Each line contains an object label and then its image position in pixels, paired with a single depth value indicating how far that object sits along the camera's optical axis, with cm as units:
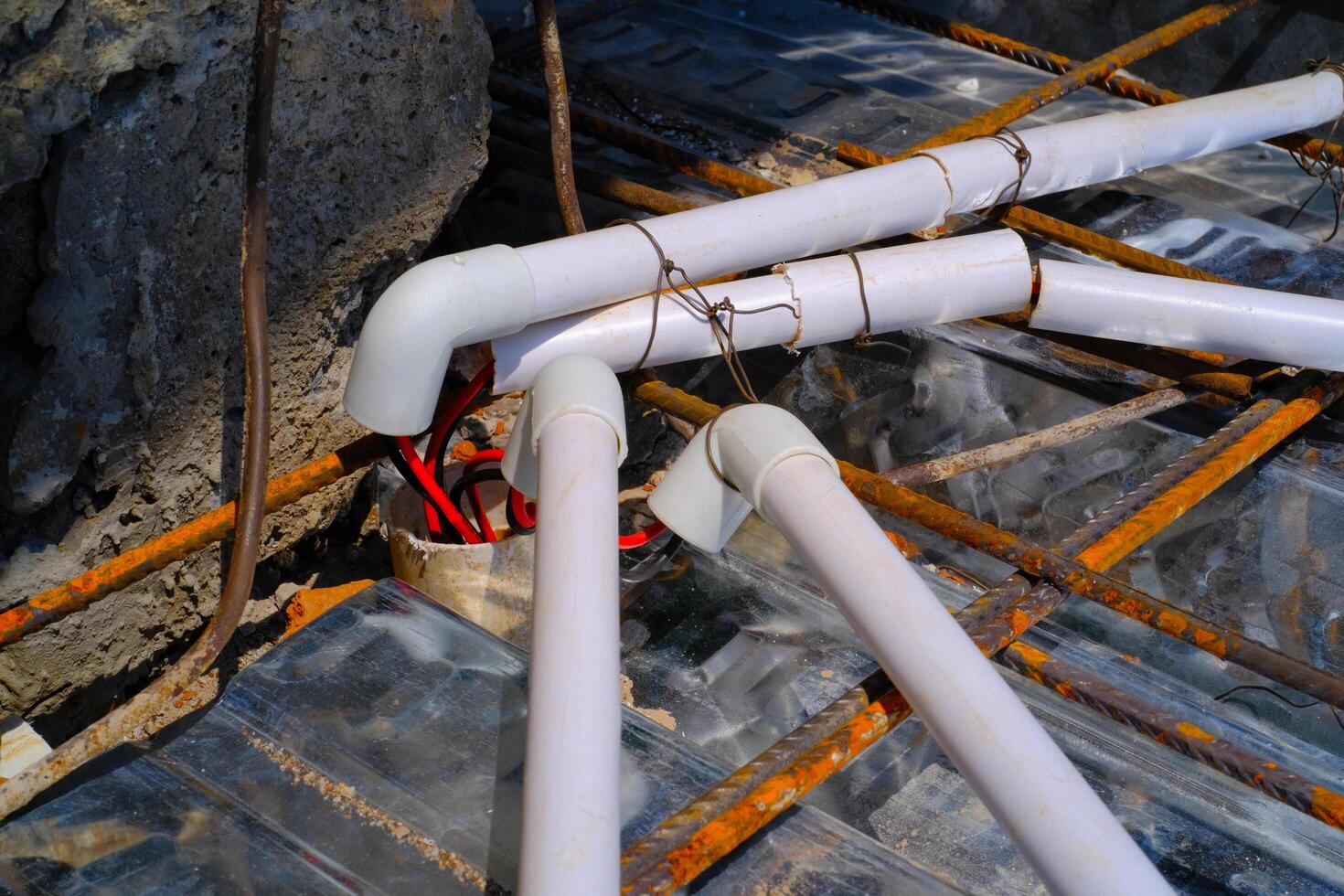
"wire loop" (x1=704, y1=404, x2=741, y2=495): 208
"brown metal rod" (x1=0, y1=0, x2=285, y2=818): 199
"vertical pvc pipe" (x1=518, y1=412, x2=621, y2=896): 148
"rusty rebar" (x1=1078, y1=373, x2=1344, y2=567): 223
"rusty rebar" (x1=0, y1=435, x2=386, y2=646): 203
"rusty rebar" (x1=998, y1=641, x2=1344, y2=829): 180
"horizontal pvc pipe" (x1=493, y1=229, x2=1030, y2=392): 237
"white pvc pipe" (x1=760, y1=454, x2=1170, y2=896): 154
